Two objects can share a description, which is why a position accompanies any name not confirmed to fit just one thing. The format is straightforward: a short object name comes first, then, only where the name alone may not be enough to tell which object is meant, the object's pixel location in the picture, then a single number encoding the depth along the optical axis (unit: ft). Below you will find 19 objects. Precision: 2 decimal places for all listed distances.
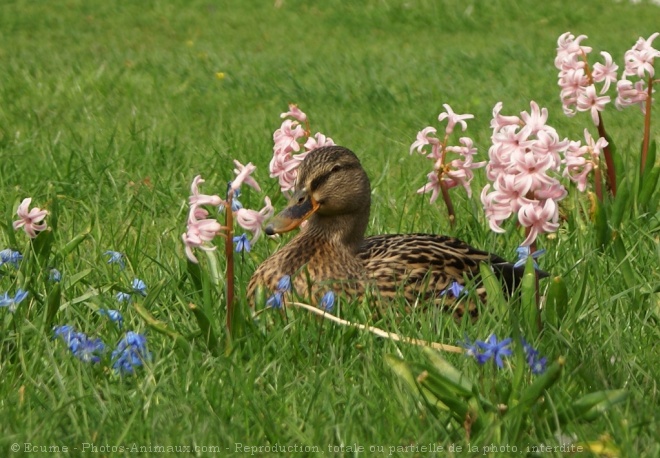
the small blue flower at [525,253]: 22.50
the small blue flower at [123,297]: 25.03
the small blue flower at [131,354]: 21.47
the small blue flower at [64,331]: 22.39
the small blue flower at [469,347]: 20.53
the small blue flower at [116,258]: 26.94
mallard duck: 26.40
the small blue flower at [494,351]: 19.81
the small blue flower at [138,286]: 24.81
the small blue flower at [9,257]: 25.84
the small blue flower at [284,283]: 25.19
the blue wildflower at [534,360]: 20.38
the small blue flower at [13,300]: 23.25
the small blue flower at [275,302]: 24.26
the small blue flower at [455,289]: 24.74
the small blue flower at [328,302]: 24.31
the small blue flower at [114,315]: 23.13
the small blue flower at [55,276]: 25.24
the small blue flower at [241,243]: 26.73
